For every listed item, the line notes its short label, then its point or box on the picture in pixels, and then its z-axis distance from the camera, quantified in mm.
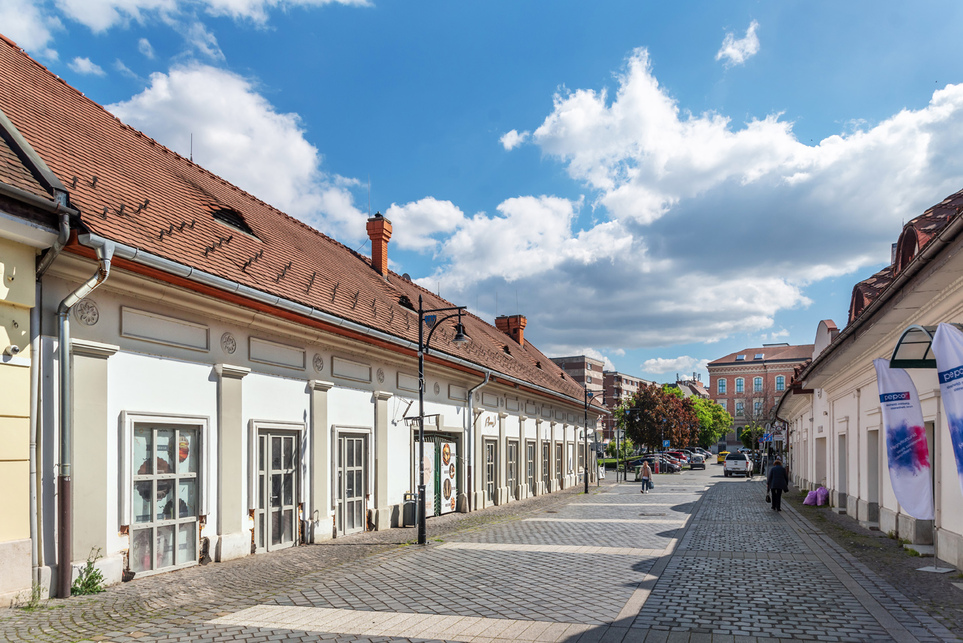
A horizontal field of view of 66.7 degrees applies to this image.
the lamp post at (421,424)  13383
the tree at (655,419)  68812
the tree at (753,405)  76562
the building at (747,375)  112812
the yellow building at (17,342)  7641
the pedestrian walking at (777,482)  21766
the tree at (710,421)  102125
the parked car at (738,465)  47750
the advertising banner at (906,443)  9789
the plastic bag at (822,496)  23500
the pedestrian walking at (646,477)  30791
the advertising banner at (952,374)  7359
